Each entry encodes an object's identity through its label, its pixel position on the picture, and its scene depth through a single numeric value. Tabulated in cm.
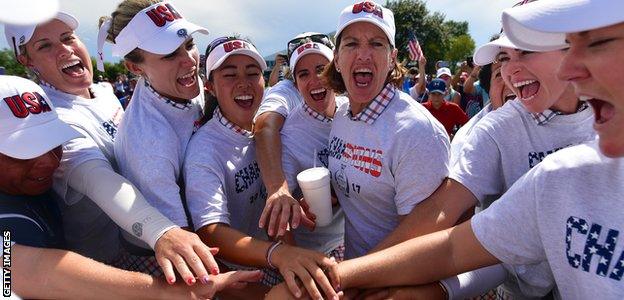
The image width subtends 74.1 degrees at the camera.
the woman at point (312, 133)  266
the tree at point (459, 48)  6769
